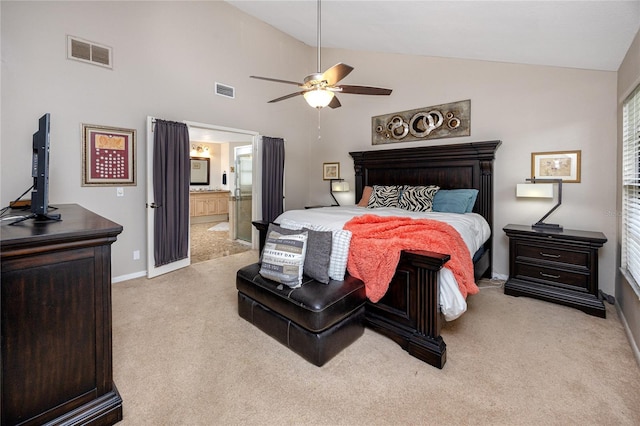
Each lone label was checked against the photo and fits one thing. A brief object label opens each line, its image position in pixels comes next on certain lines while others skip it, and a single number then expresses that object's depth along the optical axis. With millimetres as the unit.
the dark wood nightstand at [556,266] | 2777
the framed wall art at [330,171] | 5539
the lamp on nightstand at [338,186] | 5109
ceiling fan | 2607
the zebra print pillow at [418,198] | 3914
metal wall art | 4047
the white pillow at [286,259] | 2178
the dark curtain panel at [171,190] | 3752
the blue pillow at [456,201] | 3724
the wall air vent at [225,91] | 4469
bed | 1996
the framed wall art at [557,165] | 3240
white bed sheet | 2037
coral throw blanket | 2137
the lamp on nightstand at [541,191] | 3127
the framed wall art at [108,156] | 3311
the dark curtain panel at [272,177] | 5059
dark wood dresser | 1192
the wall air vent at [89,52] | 3150
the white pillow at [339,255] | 2320
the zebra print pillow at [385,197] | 4254
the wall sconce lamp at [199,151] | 8367
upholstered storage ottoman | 1956
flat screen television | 1527
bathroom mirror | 8367
